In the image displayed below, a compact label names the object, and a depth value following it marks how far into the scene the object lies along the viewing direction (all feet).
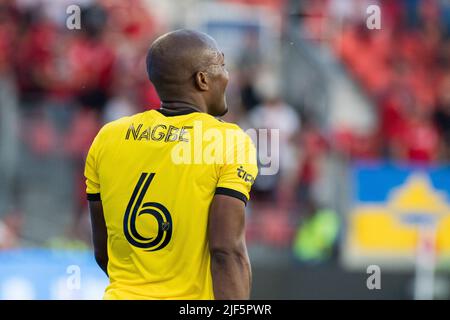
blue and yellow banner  68.38
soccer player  23.45
